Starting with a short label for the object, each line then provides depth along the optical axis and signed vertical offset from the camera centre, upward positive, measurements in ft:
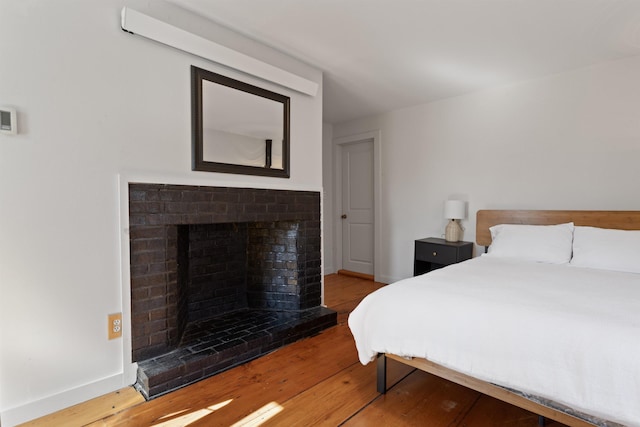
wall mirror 6.91 +1.96
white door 15.05 +0.00
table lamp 11.21 -0.33
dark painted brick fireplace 6.15 -1.84
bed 3.62 -1.69
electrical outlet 5.85 -2.20
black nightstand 10.62 -1.62
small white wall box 4.81 +1.34
